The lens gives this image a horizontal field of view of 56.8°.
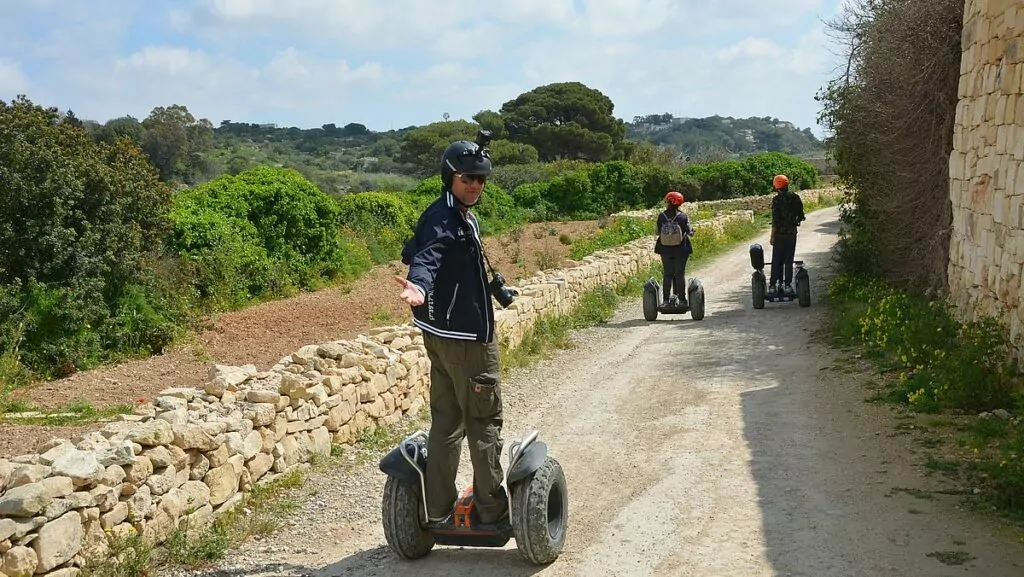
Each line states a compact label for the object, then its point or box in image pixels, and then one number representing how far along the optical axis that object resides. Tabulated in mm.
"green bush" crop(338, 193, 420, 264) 22953
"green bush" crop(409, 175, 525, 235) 30038
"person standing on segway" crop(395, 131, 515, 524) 5004
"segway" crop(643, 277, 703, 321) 14258
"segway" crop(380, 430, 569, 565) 5137
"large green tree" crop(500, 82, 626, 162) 63594
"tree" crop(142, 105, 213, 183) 42938
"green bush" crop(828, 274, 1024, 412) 7836
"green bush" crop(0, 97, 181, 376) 11602
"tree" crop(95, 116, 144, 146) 39634
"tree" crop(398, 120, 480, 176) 59750
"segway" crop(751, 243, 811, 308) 14750
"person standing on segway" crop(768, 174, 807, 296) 14430
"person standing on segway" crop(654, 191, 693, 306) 13898
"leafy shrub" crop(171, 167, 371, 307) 15875
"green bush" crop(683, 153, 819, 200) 41562
